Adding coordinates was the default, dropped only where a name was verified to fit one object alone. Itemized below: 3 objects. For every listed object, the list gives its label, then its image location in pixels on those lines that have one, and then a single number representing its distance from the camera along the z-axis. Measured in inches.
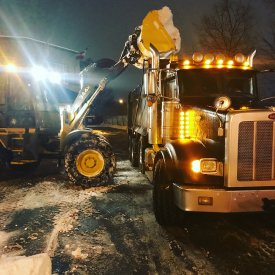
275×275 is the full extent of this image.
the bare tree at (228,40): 844.2
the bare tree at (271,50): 805.5
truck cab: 160.4
